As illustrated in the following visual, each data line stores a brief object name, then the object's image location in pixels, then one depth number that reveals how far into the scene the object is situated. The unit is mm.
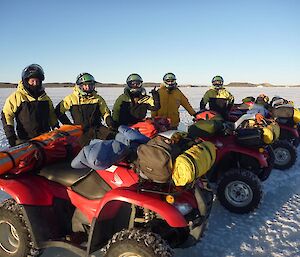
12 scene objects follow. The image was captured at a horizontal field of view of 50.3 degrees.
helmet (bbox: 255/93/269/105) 8347
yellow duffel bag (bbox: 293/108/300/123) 7285
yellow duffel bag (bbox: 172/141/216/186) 2562
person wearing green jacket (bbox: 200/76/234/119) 8453
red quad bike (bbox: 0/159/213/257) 2619
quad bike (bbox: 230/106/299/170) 7145
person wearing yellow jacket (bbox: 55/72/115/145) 5203
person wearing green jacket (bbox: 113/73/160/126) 6305
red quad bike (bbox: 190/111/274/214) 4684
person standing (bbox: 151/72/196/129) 7250
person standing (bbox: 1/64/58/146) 4645
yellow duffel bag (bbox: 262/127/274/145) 5031
